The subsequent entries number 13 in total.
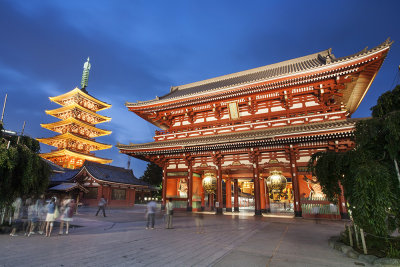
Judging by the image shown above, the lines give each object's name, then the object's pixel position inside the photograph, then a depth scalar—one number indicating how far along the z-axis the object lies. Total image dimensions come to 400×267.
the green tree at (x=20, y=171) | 7.58
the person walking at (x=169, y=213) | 10.16
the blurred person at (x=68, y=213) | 8.66
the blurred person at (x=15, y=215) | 8.02
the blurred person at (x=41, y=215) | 8.91
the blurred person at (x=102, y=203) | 15.32
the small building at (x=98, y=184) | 26.03
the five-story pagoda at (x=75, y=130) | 40.25
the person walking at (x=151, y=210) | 10.02
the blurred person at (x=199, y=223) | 9.40
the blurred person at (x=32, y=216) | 8.30
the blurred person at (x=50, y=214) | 8.23
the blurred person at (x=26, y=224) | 8.38
